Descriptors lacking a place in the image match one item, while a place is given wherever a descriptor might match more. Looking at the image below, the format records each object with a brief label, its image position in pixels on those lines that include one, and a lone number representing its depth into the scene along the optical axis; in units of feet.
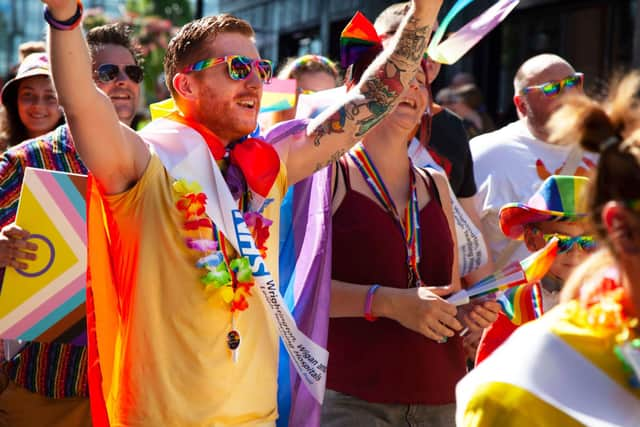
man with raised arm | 18.76
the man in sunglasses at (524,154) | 33.50
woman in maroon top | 22.61
